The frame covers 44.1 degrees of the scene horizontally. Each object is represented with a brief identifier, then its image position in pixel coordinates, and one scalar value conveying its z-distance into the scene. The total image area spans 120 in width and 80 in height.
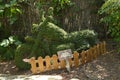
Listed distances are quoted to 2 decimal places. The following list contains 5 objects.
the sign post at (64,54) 3.27
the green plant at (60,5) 4.34
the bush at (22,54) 3.73
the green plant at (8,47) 4.31
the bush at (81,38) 3.80
